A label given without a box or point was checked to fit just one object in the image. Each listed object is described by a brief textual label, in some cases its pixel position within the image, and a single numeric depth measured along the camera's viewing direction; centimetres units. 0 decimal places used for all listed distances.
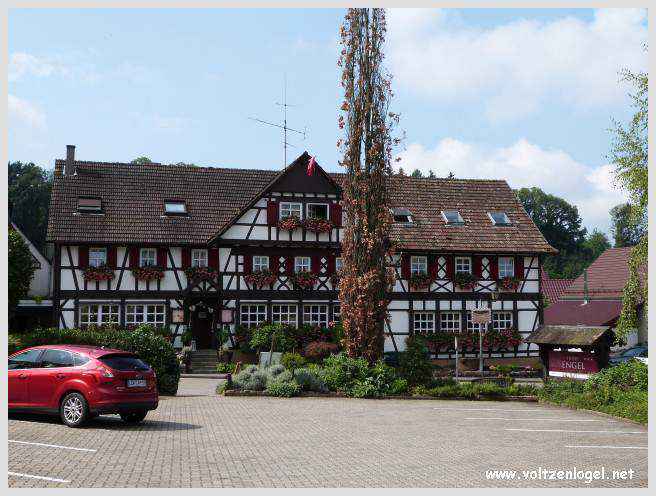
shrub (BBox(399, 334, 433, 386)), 2491
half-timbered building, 3553
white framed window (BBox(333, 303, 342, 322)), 3759
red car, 1473
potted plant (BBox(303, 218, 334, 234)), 3694
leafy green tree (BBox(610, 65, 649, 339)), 2391
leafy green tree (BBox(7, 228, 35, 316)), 3744
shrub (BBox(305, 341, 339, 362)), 3441
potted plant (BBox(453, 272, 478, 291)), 3866
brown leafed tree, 2506
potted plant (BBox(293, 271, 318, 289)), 3697
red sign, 2752
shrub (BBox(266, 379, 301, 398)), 2295
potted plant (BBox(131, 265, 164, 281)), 3547
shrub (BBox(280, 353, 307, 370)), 3197
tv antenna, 4059
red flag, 3659
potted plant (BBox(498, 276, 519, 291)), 3934
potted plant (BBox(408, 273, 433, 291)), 3816
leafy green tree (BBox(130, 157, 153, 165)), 7640
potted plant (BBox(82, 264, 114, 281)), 3494
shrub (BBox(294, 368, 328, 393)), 2367
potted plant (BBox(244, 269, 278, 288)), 3647
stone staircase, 3428
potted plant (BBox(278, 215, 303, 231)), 3662
